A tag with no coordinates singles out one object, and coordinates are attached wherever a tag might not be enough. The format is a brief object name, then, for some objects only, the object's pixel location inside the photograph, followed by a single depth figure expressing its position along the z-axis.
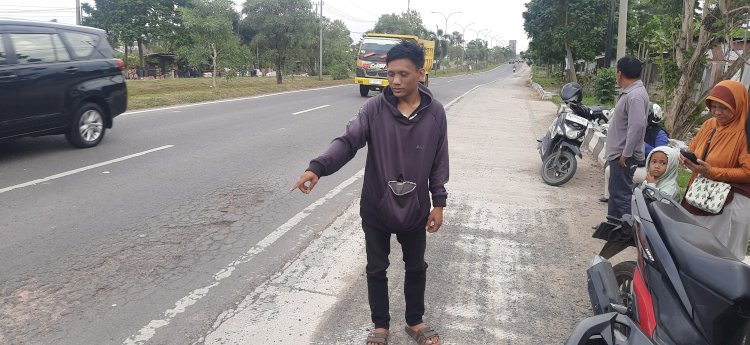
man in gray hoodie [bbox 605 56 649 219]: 4.70
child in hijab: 3.93
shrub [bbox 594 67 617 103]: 20.09
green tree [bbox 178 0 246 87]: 23.41
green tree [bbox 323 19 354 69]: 39.59
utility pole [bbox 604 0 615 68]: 14.70
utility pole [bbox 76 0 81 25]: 19.38
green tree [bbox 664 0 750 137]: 8.64
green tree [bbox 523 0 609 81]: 27.66
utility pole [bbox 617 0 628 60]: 10.77
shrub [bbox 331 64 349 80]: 37.41
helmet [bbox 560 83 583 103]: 7.39
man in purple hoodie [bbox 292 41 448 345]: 2.80
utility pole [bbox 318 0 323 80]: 34.06
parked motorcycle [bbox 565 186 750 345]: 1.98
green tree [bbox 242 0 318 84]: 30.17
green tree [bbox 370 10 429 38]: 62.44
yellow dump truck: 21.19
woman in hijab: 3.22
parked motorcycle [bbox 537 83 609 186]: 7.17
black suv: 7.06
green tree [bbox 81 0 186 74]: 45.95
